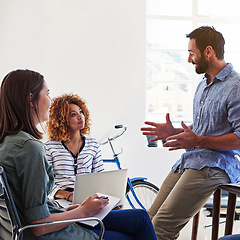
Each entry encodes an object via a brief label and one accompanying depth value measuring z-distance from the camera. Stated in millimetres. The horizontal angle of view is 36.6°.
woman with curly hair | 2238
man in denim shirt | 1936
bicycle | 3559
